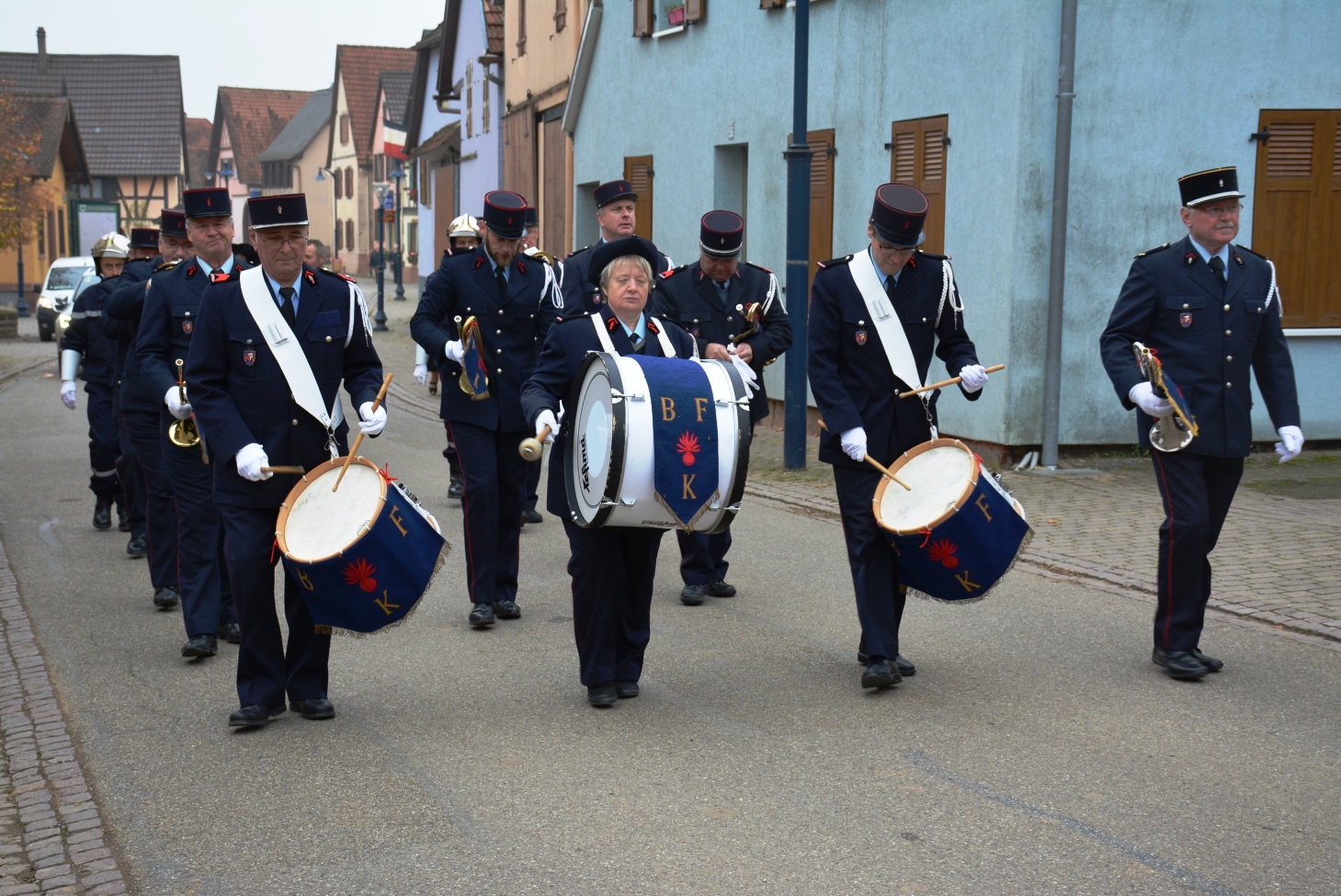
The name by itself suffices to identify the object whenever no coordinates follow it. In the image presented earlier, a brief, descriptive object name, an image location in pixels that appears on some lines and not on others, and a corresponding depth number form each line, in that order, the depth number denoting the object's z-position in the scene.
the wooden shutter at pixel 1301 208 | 12.34
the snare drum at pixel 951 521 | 5.56
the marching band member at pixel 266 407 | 5.48
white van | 30.95
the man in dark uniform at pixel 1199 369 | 6.23
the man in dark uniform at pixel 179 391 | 6.59
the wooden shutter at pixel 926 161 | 13.02
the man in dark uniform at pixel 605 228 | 7.89
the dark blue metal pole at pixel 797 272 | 12.61
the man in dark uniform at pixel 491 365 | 7.36
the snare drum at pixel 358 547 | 5.17
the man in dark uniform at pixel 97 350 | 9.59
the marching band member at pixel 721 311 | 7.91
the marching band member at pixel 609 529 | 5.66
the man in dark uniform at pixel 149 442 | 7.58
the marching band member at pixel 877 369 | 6.02
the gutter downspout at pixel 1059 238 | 11.71
